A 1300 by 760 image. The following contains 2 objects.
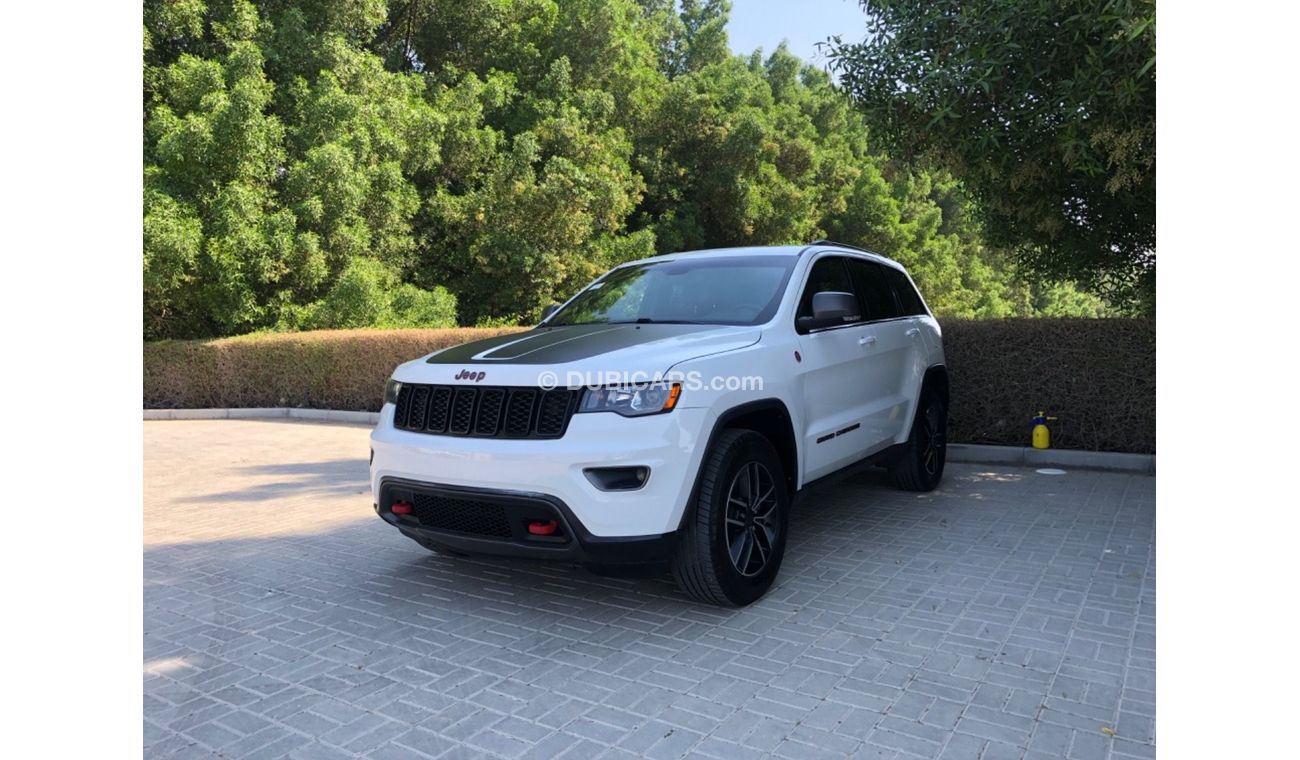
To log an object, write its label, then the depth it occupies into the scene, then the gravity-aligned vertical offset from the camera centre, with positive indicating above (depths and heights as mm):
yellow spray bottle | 8266 -561
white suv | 3541 -231
